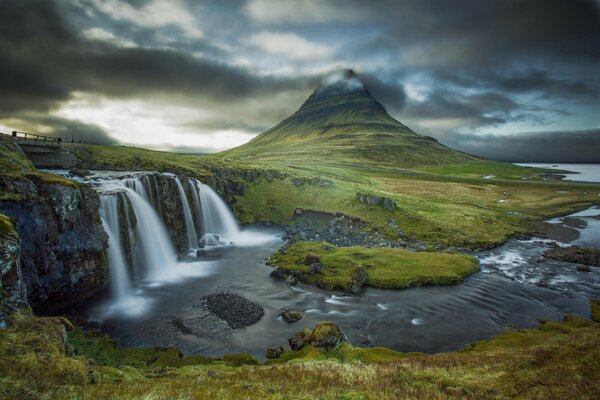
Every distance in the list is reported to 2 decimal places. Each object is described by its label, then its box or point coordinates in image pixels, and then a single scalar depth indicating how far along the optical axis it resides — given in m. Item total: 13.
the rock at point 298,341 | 27.91
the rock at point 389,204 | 84.09
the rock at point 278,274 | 46.70
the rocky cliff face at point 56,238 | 29.78
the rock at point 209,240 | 64.32
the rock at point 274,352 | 27.41
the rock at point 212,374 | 18.69
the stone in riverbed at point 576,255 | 57.16
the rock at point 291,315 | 34.50
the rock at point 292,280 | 44.44
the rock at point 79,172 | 54.63
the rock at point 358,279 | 42.09
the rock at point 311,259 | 49.14
